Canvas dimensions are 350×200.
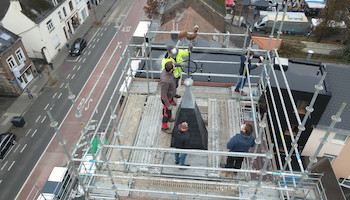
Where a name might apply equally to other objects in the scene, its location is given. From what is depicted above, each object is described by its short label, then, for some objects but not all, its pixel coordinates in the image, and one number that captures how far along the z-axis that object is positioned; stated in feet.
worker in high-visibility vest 29.01
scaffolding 22.02
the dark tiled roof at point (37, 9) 99.58
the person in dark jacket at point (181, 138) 25.18
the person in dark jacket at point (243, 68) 34.26
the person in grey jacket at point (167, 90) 27.61
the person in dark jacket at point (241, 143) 24.34
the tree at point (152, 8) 121.08
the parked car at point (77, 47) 111.55
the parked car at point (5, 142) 78.07
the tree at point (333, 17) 110.34
